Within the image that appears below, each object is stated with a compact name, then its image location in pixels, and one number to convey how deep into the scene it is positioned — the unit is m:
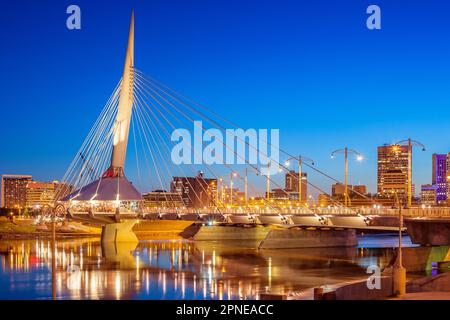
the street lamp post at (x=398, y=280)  29.72
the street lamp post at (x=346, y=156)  55.03
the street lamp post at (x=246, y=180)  94.41
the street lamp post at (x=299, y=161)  69.55
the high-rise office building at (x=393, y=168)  107.96
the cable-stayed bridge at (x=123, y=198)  72.06
